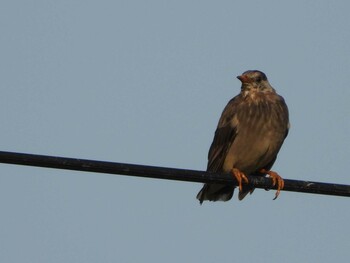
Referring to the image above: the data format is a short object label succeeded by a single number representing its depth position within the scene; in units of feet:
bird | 55.01
